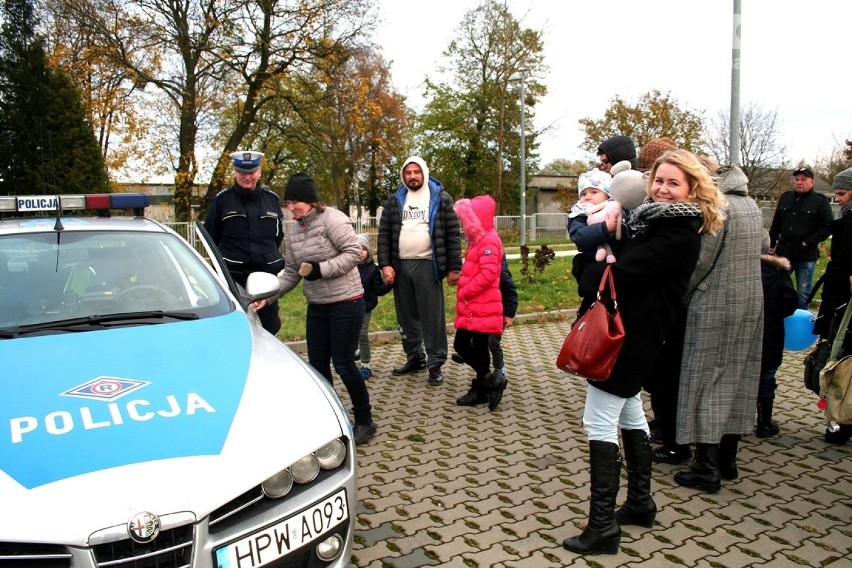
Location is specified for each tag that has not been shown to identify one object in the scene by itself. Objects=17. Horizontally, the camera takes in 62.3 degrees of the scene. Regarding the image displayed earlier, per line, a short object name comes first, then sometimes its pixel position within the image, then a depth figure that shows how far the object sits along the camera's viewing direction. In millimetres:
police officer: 5598
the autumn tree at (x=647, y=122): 33125
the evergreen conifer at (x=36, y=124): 17000
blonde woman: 3221
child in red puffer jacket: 5625
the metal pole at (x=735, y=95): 9547
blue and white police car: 2184
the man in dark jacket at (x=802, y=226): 8766
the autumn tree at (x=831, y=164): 34388
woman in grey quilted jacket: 4832
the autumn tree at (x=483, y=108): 35531
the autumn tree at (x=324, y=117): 23125
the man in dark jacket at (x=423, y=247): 6477
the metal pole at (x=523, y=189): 28781
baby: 3451
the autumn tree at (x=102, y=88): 20812
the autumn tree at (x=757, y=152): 33312
